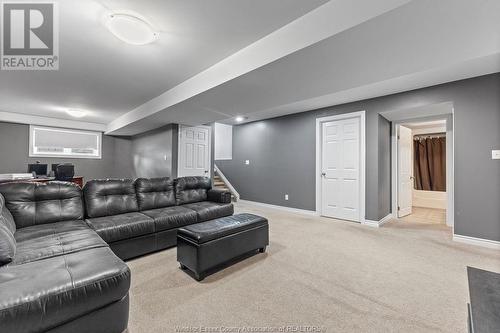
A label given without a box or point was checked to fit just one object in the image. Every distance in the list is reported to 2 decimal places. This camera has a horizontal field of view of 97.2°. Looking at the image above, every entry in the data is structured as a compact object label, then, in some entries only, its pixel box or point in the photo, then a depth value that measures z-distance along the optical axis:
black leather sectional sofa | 1.17
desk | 4.80
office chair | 5.36
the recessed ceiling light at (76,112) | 5.03
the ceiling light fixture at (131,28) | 1.90
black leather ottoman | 2.15
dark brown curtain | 6.09
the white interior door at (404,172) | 4.84
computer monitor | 5.59
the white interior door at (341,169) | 4.45
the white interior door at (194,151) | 5.54
